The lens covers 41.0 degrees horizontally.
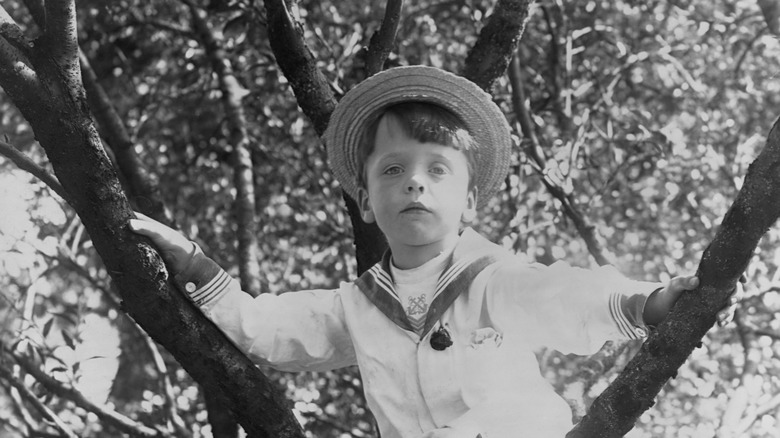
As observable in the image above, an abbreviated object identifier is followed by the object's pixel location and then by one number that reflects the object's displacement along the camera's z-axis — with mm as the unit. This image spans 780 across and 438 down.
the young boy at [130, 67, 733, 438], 2318
